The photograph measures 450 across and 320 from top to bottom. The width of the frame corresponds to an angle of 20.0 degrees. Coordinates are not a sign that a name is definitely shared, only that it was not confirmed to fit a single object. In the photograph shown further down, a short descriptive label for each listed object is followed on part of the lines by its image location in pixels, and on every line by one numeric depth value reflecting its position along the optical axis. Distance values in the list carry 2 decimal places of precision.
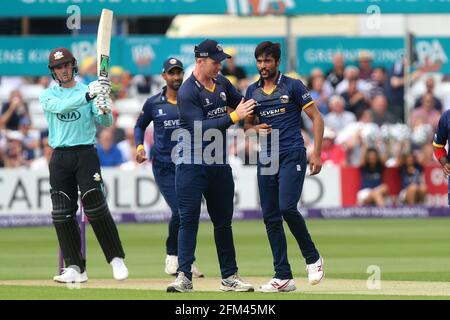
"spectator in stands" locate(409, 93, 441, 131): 24.91
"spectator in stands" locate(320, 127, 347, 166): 23.36
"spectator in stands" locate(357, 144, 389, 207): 23.11
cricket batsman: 12.19
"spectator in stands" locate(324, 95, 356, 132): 24.61
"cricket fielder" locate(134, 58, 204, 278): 13.99
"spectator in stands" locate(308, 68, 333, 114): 25.08
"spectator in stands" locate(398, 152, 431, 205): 23.22
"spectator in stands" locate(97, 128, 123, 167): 22.31
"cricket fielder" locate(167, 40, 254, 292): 11.40
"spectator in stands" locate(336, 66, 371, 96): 25.47
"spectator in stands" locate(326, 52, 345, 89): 25.59
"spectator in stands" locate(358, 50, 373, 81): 25.66
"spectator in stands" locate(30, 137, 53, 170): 22.34
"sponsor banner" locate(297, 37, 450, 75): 25.20
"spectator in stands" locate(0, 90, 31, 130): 24.59
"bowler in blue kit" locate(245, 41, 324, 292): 11.67
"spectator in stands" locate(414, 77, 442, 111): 25.27
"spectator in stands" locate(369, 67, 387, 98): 25.75
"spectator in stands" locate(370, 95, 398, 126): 24.70
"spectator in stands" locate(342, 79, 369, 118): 25.25
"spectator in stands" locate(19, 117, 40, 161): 23.45
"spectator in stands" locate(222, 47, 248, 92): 24.97
